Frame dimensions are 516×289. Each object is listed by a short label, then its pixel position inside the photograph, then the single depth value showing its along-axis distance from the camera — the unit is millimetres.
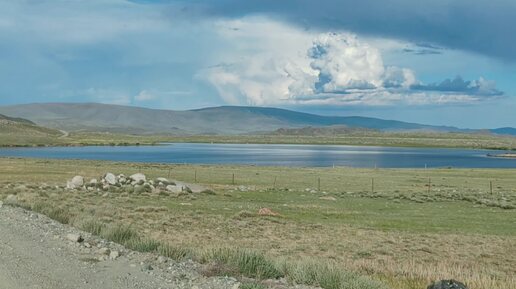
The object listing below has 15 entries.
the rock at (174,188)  39962
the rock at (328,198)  40094
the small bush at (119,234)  14969
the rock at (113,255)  12436
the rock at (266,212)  29948
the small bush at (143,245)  13776
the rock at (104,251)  12683
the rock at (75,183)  39656
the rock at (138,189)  39531
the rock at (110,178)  41625
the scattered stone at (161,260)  12277
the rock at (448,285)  10078
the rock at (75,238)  13803
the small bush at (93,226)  15992
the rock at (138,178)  42722
